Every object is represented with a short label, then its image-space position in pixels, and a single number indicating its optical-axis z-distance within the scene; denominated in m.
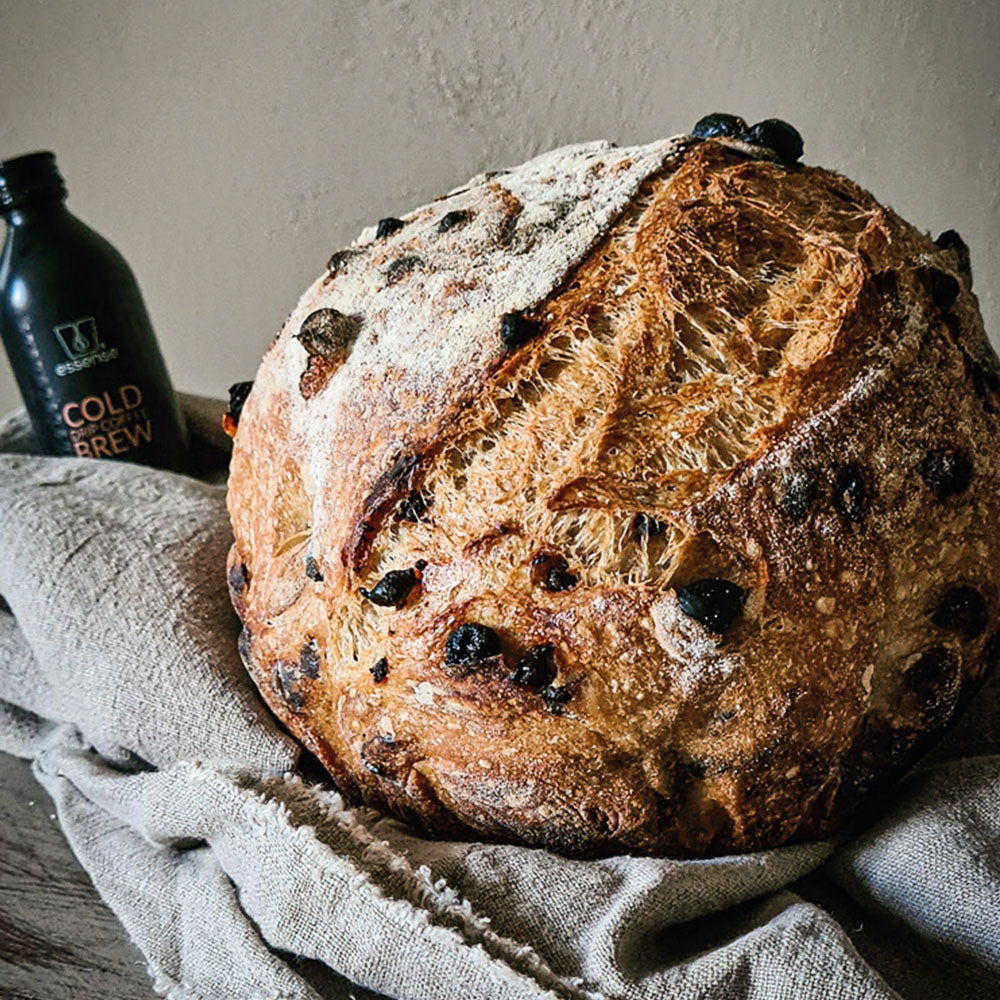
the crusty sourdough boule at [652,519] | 0.69
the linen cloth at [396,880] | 0.66
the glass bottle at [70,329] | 1.19
